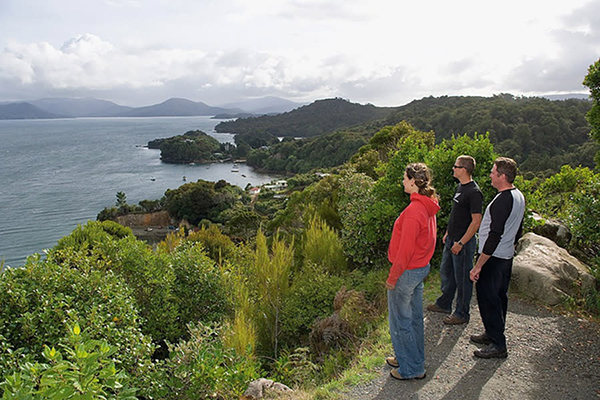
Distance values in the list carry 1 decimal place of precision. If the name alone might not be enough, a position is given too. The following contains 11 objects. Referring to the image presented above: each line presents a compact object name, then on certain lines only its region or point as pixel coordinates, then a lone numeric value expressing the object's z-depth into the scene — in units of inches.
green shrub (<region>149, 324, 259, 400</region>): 141.2
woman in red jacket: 130.7
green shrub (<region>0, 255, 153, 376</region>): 142.4
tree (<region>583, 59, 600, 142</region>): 213.0
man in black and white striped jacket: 144.5
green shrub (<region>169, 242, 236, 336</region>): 229.1
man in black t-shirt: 166.1
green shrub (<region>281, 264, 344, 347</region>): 235.9
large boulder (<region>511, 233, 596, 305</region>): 208.2
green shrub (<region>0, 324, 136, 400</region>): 80.8
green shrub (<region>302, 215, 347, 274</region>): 297.1
